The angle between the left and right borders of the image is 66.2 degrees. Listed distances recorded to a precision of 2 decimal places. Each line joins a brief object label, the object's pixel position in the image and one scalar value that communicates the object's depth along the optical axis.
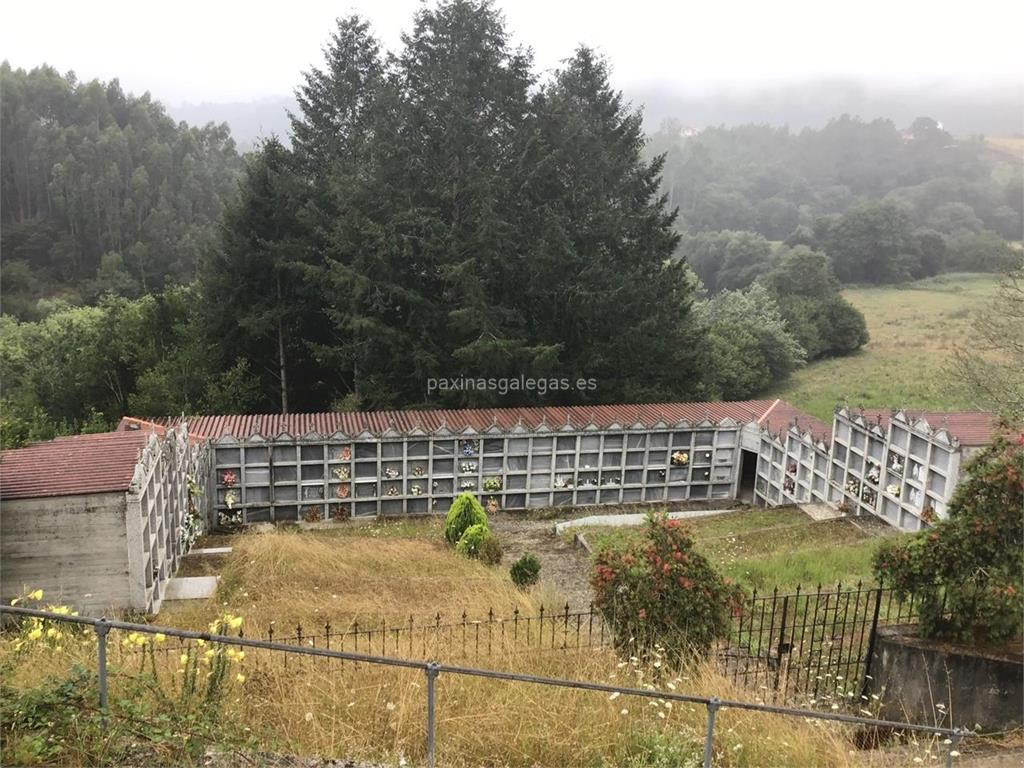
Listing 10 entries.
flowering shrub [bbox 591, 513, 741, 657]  8.01
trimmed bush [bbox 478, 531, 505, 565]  13.86
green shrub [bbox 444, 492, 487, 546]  14.96
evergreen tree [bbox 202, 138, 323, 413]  24.59
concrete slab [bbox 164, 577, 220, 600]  11.49
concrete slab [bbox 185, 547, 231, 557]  13.82
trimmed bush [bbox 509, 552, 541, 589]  12.23
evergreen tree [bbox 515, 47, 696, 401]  23.55
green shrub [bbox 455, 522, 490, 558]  13.92
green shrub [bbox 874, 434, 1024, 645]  7.47
